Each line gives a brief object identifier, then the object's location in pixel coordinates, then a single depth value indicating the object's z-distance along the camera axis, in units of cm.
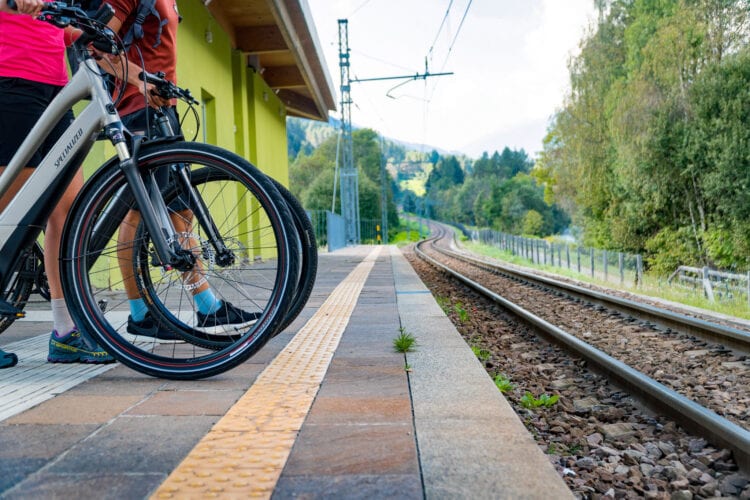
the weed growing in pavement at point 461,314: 656
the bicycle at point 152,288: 263
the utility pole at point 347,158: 3034
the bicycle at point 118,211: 229
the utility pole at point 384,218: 4629
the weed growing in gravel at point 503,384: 328
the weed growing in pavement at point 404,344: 329
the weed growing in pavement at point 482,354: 422
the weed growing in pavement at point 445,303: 730
